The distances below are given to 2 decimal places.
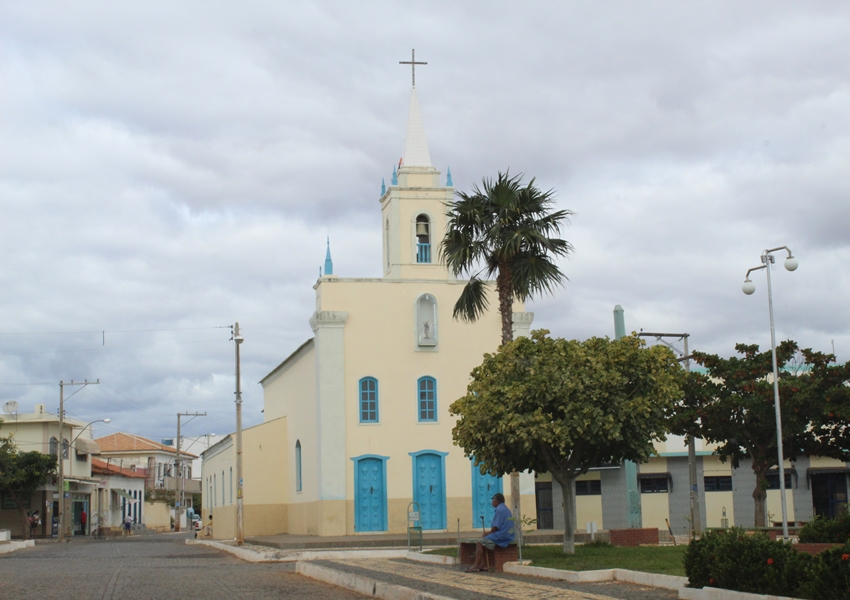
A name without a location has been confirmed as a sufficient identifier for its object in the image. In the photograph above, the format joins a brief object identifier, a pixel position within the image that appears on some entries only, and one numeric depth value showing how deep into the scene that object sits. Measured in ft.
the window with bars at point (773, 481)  128.47
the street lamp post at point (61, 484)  158.53
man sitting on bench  56.65
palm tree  76.89
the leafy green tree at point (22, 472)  156.87
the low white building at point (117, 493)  221.64
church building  106.93
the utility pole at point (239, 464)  107.04
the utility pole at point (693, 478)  105.09
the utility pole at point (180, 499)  241.96
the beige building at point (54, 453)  177.47
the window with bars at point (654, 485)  132.26
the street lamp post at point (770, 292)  82.64
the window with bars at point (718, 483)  130.62
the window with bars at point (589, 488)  132.57
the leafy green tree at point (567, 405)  61.98
